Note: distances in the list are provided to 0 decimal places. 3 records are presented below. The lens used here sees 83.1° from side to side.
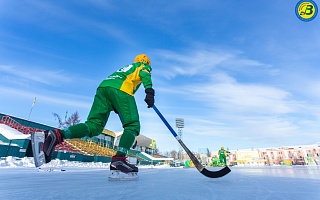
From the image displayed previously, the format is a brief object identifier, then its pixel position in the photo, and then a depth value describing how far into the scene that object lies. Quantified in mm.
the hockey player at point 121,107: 2070
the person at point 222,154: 12398
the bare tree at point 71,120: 30983
